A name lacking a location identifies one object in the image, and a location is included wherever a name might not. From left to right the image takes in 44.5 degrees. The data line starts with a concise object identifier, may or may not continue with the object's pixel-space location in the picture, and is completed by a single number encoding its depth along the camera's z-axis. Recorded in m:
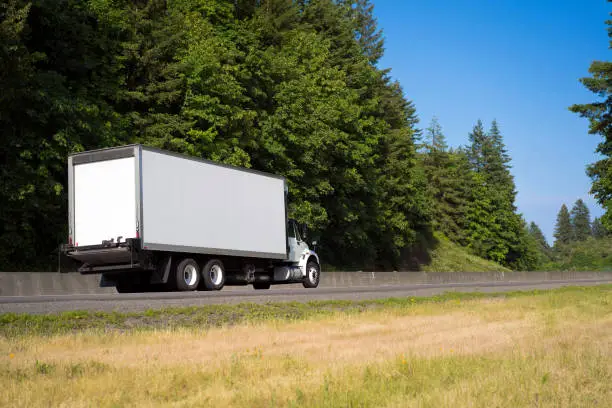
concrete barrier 22.20
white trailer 20.58
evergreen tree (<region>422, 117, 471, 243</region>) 94.94
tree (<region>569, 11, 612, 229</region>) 55.88
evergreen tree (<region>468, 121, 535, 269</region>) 97.38
